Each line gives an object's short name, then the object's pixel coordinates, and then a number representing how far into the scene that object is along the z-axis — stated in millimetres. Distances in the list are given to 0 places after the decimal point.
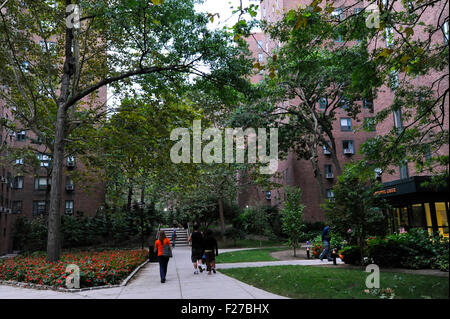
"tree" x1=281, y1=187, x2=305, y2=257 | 19984
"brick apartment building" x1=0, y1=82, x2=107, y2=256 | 30239
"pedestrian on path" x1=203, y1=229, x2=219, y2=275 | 12510
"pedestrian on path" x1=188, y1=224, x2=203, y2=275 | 12984
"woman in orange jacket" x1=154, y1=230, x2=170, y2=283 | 10882
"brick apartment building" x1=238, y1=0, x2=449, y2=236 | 17812
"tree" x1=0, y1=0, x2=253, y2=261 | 11359
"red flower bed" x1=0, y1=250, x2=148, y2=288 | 9891
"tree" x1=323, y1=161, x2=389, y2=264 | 12406
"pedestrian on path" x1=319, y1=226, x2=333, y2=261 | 15680
